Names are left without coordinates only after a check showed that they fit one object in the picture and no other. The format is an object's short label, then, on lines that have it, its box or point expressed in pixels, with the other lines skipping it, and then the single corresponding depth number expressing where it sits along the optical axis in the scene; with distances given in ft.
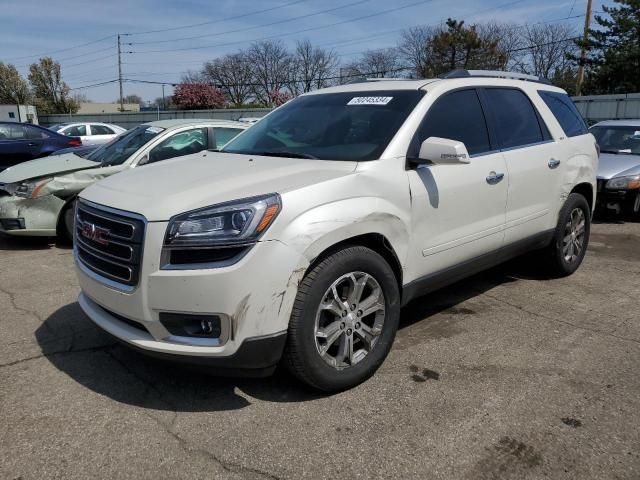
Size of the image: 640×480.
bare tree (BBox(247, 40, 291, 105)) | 215.51
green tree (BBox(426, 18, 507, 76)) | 138.00
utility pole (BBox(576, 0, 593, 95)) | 100.37
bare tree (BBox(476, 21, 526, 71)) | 146.41
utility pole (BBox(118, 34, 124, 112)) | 193.22
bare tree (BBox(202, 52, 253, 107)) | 216.33
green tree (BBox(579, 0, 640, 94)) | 94.22
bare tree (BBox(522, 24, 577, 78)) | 182.15
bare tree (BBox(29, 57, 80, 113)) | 195.52
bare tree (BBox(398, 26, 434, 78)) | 151.84
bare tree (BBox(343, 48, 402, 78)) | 188.57
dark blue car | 33.53
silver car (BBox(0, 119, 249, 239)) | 20.90
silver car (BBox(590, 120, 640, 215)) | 26.89
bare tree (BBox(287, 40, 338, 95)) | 209.67
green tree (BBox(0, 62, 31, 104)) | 198.49
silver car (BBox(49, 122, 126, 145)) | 69.56
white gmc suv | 8.81
